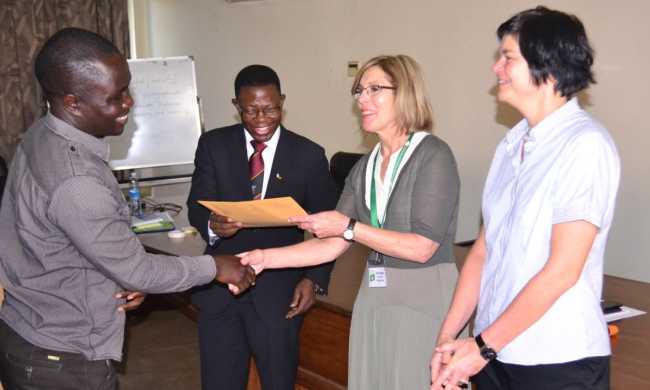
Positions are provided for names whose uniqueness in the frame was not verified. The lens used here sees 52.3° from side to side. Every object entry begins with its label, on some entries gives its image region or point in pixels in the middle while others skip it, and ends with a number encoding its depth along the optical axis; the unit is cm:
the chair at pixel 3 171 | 446
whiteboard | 616
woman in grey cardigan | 211
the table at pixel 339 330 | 227
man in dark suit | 247
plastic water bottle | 473
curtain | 629
